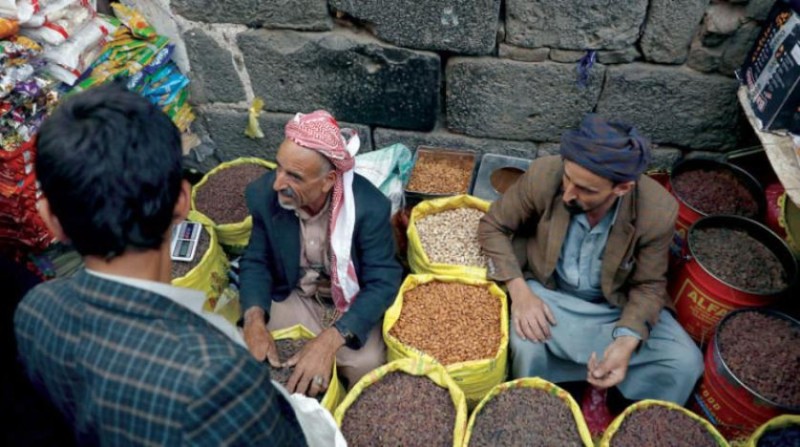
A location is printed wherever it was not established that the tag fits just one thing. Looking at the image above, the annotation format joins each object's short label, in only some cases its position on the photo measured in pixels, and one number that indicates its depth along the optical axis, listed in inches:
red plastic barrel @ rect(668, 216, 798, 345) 107.9
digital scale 125.1
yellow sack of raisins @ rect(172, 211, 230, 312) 121.9
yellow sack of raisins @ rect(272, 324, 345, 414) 100.5
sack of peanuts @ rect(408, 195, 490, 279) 121.1
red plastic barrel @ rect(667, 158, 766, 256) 124.5
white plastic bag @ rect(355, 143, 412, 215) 135.6
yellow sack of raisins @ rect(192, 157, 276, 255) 134.2
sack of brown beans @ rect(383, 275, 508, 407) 104.8
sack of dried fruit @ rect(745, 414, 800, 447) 90.9
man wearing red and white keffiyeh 98.3
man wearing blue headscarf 99.3
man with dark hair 47.2
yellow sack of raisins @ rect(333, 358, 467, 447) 94.2
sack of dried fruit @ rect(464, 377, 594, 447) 92.2
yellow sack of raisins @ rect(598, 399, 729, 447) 91.2
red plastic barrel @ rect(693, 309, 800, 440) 96.3
